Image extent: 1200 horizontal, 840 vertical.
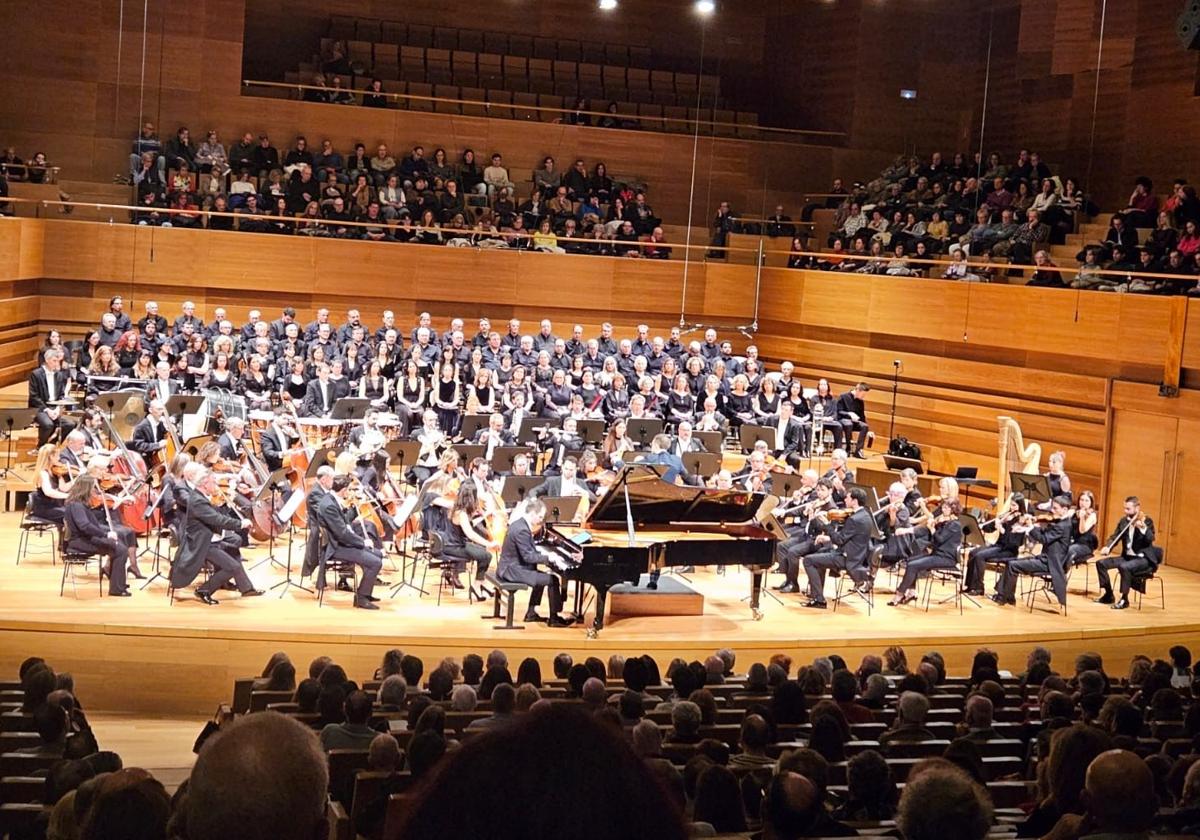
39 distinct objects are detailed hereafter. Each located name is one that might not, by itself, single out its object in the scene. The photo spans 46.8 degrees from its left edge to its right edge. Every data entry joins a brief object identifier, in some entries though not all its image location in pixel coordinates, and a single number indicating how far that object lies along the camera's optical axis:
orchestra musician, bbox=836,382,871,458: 18.05
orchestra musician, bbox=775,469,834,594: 12.54
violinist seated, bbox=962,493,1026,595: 12.98
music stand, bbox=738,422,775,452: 15.24
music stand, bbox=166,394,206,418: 13.20
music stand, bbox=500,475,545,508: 11.59
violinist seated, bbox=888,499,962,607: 12.62
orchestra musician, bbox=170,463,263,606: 10.73
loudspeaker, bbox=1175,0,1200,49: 13.07
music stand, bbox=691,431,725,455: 14.55
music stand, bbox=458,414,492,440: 13.59
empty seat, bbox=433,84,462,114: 22.78
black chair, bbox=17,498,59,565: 11.33
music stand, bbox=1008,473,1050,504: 13.23
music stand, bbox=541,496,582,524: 11.41
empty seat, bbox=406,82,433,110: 22.81
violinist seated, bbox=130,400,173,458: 12.96
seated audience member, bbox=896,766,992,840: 3.14
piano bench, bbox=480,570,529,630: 10.79
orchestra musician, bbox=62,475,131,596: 10.66
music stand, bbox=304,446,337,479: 11.71
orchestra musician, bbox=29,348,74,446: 14.38
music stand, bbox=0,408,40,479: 12.56
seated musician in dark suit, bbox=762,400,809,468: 16.95
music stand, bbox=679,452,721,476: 13.55
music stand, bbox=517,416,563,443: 14.34
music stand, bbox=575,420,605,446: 14.23
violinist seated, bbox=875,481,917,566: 12.72
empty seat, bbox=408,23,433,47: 24.33
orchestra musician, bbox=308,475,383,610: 11.12
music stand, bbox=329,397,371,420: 13.75
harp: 16.50
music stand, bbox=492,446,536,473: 12.56
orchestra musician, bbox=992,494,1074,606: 12.75
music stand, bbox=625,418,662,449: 14.66
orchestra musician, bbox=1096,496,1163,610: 13.02
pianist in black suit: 11.10
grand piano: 10.77
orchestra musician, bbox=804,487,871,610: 12.27
